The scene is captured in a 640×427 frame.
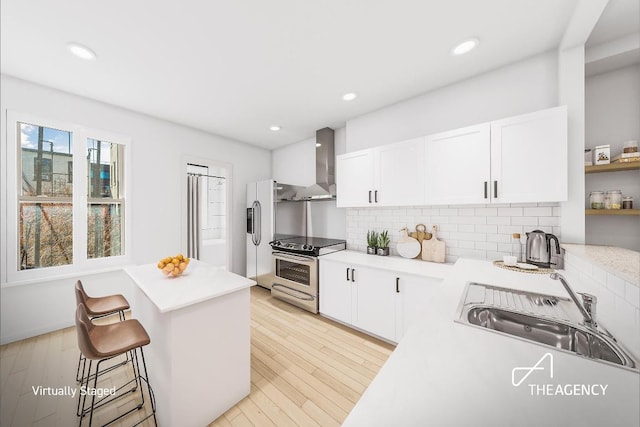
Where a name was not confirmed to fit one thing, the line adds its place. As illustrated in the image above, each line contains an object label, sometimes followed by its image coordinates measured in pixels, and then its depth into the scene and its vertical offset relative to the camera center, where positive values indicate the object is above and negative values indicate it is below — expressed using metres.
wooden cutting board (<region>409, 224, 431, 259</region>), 2.61 -0.25
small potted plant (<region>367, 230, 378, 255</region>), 2.95 -0.42
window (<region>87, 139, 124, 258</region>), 2.84 +0.19
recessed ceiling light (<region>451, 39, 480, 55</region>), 1.82 +1.41
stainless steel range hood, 3.56 +0.80
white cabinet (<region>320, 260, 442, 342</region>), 2.12 -0.90
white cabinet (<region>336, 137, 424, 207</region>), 2.43 +0.45
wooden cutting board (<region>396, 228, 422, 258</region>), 2.62 -0.41
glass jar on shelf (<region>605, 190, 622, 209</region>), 1.79 +0.10
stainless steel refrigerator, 3.75 -0.13
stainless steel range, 2.94 -0.79
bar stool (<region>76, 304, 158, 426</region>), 1.21 -0.80
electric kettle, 1.82 -0.30
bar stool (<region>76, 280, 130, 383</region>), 1.77 -0.79
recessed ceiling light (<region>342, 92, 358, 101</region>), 2.63 +1.42
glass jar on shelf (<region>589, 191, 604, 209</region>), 1.87 +0.10
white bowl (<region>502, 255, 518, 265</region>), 1.88 -0.41
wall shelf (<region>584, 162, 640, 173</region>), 1.68 +0.35
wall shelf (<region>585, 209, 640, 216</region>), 1.71 +0.00
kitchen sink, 0.93 -0.53
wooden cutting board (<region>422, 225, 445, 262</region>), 2.46 -0.41
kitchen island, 1.35 -0.88
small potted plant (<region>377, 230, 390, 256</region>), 2.85 -0.42
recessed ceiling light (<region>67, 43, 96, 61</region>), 1.85 +1.41
